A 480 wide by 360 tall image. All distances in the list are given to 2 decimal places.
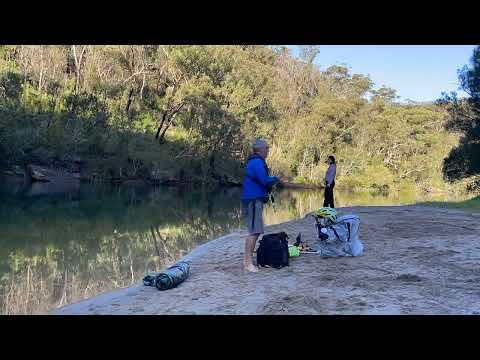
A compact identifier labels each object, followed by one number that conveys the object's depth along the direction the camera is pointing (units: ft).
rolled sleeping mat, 18.42
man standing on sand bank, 19.19
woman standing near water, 38.86
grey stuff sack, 22.80
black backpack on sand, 20.83
